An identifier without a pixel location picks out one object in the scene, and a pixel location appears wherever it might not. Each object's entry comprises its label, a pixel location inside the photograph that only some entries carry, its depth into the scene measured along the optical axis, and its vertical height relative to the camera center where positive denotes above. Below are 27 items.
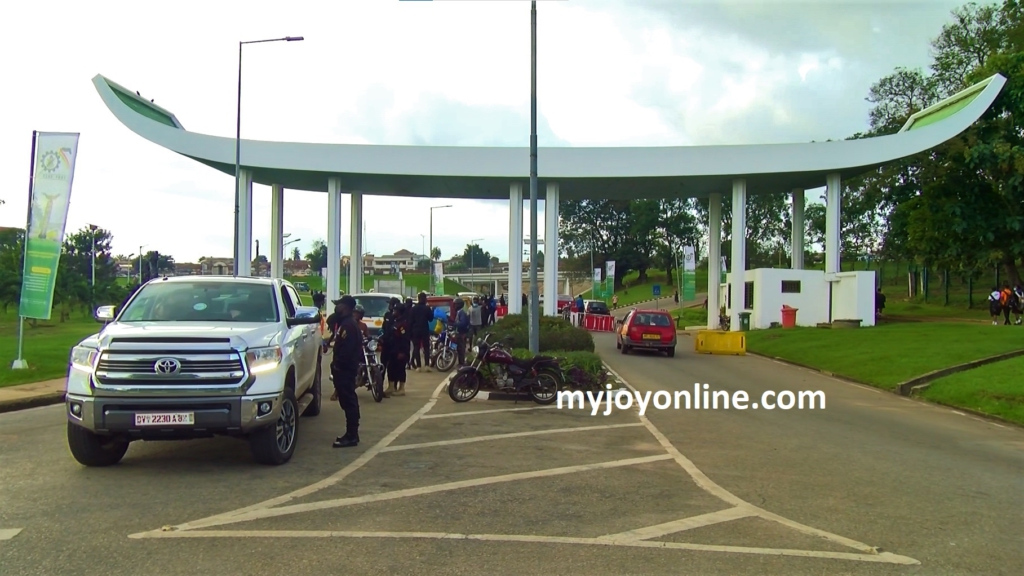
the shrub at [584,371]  15.10 -1.54
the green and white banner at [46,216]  16.25 +1.57
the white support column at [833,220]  37.03 +3.61
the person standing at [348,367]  9.21 -0.92
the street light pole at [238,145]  28.28 +5.38
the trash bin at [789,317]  35.38 -1.03
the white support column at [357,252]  38.41 +2.00
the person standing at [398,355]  13.70 -1.13
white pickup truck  7.17 -0.88
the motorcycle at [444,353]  19.36 -1.51
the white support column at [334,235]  36.00 +2.70
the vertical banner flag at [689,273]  45.06 +1.23
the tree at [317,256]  133.10 +6.58
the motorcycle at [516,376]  13.55 -1.46
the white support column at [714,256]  40.91 +2.05
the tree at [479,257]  185.12 +8.63
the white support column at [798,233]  40.28 +3.23
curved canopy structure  33.88 +6.07
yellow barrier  27.36 -1.75
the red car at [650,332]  25.03 -1.24
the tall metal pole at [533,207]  17.09 +2.05
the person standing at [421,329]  16.86 -0.82
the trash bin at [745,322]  36.42 -1.31
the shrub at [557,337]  19.86 -1.15
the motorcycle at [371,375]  13.32 -1.45
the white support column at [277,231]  36.66 +2.95
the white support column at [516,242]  36.91 +2.44
